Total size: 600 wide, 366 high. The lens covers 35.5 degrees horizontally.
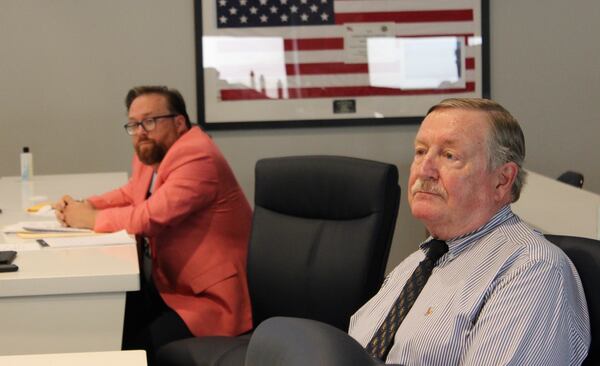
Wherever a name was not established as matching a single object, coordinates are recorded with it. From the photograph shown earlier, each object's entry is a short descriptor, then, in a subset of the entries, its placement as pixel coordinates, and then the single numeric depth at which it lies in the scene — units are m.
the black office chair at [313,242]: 2.82
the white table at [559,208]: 3.23
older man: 1.62
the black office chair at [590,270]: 1.65
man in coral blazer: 3.29
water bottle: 5.01
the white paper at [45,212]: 3.86
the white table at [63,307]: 2.50
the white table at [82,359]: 1.73
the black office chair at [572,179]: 4.41
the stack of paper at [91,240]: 3.10
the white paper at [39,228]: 3.39
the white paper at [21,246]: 3.00
